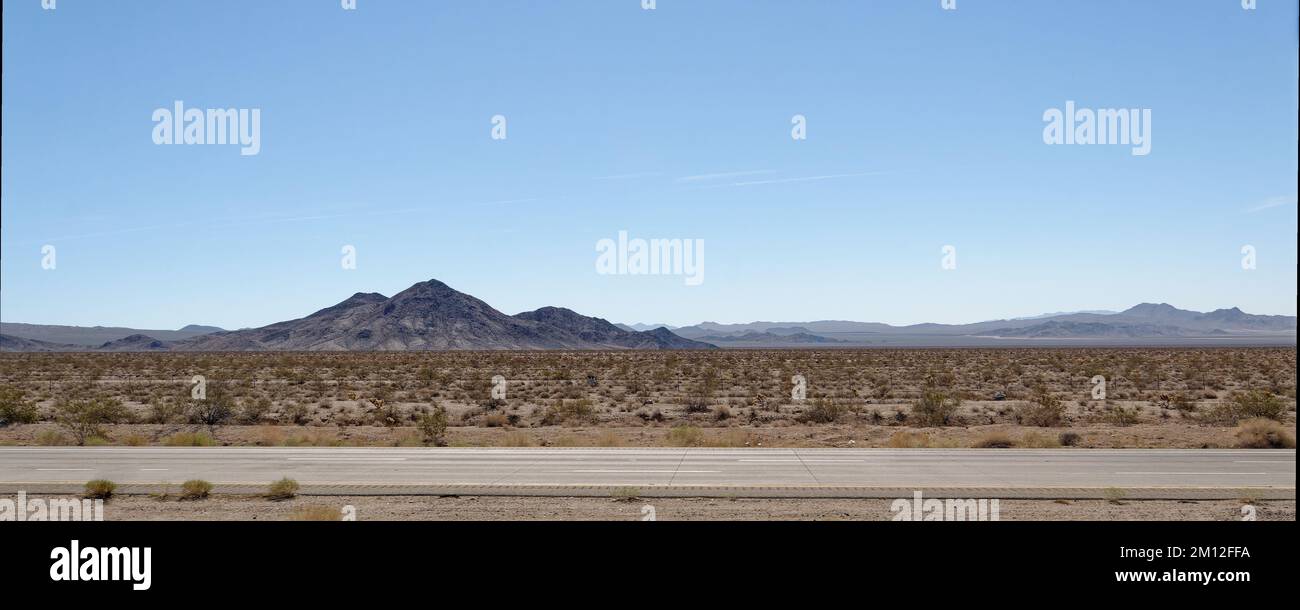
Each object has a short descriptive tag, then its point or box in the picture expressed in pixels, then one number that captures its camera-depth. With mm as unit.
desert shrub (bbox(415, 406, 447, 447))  25705
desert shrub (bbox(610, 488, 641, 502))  14348
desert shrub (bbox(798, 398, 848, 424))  31266
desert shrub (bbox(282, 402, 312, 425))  32716
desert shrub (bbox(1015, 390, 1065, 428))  29734
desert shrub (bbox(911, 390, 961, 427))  30609
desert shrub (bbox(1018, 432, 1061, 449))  23481
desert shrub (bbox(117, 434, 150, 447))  25219
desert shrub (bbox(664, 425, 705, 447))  24531
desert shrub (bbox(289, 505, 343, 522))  12652
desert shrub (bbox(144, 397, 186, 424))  32281
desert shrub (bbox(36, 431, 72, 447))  25375
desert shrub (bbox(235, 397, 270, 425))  32812
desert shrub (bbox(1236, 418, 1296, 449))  22656
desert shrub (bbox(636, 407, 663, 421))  32688
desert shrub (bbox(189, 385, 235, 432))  32188
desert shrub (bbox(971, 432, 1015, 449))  23634
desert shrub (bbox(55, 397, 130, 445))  26766
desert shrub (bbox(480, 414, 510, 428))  31047
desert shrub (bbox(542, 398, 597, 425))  32031
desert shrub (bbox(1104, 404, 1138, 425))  29859
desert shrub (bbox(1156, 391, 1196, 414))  33312
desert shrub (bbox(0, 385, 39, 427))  31656
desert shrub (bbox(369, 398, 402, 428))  31084
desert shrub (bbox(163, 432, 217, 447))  25141
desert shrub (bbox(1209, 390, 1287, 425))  28609
